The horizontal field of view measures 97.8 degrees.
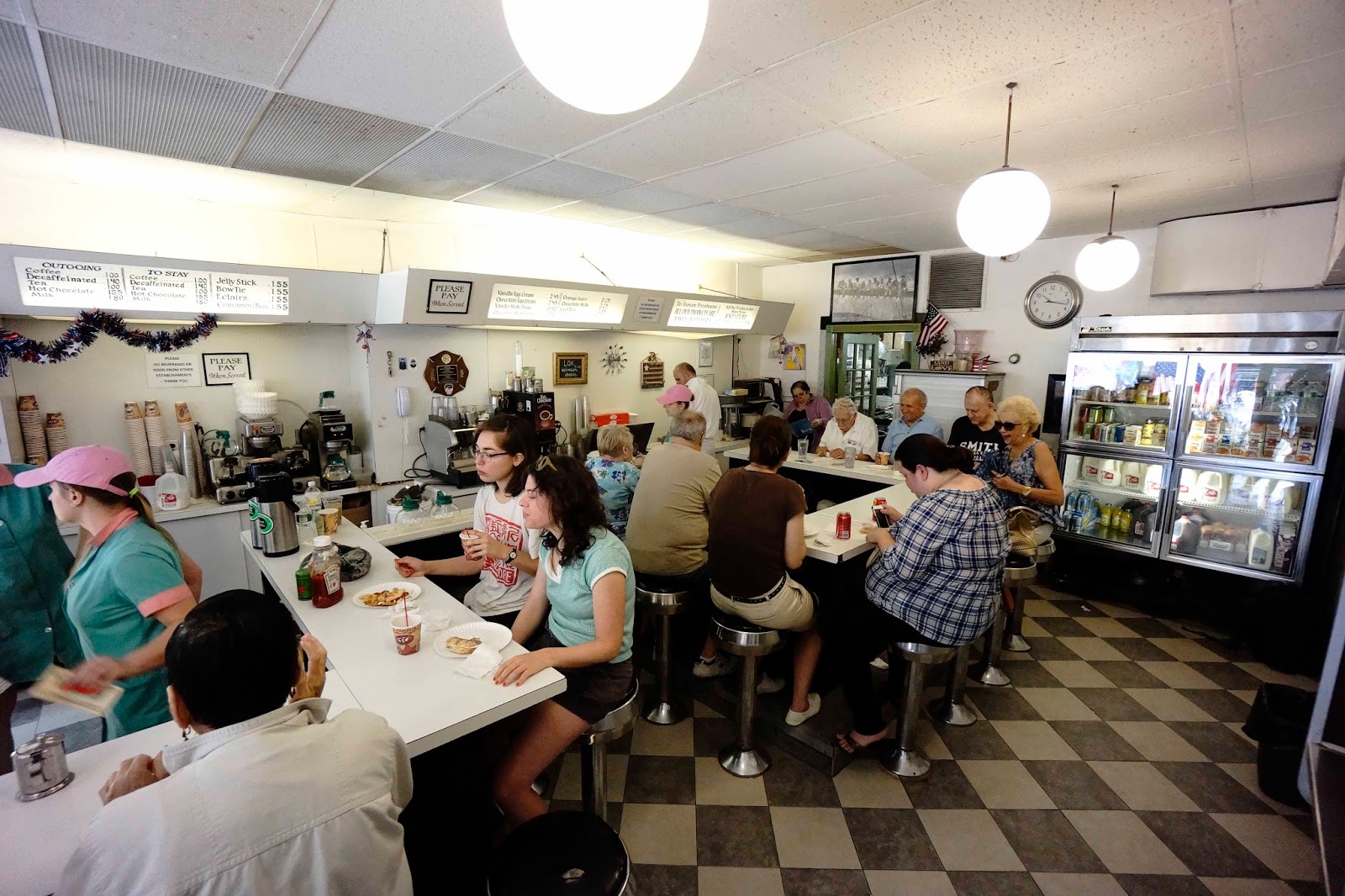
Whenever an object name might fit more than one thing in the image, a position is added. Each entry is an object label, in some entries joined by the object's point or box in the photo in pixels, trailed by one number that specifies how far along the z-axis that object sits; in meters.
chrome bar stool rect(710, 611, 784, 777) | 2.66
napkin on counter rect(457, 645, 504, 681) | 1.73
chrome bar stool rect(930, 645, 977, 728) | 3.03
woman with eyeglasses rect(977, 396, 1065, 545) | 3.48
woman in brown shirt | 2.63
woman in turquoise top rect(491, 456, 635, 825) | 1.92
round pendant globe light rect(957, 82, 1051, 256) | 2.19
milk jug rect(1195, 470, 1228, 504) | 4.27
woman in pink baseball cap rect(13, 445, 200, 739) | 1.71
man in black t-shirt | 4.15
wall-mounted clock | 5.20
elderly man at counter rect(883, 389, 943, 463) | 4.73
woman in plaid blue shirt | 2.39
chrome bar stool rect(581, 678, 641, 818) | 2.00
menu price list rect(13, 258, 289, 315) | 3.10
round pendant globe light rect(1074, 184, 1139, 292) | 3.87
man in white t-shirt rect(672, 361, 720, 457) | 5.84
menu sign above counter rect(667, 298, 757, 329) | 6.08
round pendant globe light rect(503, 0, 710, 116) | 1.04
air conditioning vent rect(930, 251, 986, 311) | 5.75
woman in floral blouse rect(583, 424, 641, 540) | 3.30
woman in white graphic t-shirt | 2.44
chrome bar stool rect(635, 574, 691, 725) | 2.92
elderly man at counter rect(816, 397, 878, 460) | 5.28
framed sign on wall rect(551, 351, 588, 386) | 5.79
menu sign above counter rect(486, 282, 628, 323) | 4.61
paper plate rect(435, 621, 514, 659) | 1.85
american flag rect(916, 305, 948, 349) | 5.84
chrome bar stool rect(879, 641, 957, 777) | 2.59
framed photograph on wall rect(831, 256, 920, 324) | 6.23
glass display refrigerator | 3.82
